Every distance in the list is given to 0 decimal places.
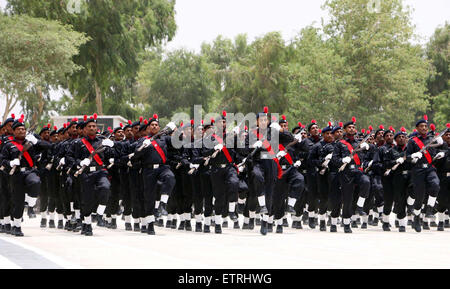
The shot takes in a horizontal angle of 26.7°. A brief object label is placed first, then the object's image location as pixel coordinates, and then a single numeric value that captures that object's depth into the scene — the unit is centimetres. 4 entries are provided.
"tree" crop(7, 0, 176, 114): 4791
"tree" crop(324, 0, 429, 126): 5725
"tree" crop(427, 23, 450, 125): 6644
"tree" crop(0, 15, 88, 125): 4362
